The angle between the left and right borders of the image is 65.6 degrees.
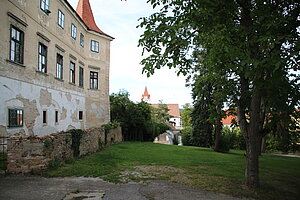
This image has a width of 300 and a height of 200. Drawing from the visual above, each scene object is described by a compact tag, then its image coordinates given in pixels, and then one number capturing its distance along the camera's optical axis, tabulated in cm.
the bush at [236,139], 3209
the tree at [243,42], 601
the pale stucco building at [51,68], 1147
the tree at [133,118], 2819
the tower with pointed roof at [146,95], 11456
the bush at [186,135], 3228
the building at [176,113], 9194
